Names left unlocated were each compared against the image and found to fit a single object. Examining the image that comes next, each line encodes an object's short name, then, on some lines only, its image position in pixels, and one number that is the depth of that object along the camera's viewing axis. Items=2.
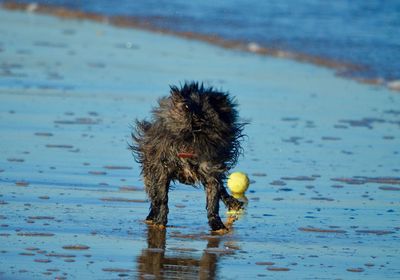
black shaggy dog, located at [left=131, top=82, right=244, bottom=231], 15.65
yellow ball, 18.42
